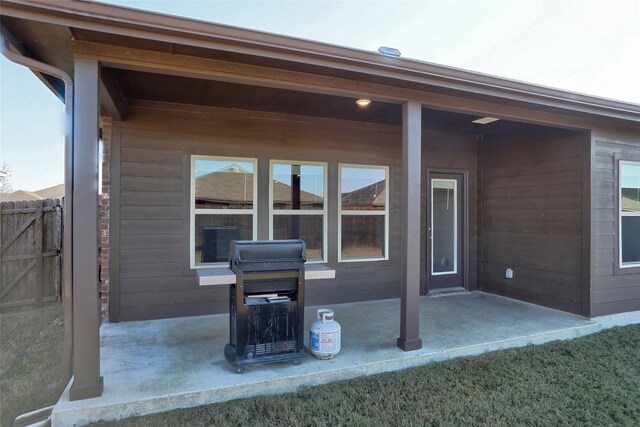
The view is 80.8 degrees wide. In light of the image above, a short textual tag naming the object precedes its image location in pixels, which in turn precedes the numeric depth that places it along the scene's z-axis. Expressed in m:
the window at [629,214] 4.96
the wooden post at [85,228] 2.56
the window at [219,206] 4.57
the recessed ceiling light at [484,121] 4.91
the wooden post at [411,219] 3.53
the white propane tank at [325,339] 3.18
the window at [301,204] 4.91
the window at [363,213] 5.26
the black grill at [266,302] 2.99
